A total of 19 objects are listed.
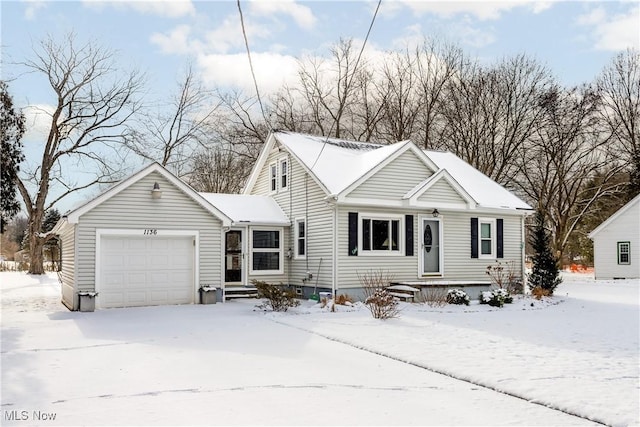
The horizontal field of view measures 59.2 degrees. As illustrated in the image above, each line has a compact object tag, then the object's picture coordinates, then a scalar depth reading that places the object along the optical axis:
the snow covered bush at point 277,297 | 14.57
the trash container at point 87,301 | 14.55
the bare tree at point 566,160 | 35.75
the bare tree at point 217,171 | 38.94
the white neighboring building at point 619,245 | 28.30
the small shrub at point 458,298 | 16.62
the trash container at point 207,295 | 16.36
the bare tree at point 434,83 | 36.09
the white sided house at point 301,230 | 15.55
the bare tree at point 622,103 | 37.19
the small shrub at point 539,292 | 18.16
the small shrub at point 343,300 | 16.11
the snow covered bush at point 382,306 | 13.51
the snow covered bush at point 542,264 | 19.39
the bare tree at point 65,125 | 33.47
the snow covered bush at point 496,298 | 16.45
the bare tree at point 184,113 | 37.06
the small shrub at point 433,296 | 16.28
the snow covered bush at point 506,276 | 19.88
